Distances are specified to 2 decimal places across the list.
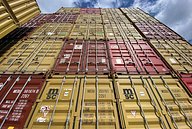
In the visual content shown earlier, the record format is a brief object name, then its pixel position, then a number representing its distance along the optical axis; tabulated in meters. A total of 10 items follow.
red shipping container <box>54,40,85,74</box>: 7.41
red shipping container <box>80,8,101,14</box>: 18.56
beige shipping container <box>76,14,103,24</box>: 13.78
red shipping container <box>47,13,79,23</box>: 14.12
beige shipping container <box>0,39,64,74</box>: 7.44
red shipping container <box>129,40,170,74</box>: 7.55
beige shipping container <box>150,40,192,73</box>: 7.84
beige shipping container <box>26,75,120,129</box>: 4.99
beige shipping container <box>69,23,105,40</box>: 10.52
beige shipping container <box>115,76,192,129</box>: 5.13
